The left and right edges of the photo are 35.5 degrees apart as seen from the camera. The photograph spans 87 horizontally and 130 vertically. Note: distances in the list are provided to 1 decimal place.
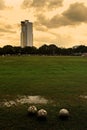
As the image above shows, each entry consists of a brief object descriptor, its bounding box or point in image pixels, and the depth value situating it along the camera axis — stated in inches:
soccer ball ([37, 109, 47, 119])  209.2
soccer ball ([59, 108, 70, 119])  212.8
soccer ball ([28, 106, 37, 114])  219.2
